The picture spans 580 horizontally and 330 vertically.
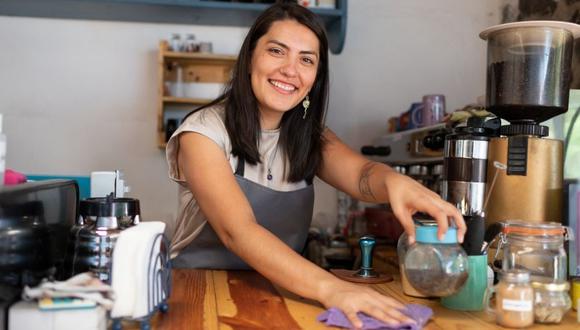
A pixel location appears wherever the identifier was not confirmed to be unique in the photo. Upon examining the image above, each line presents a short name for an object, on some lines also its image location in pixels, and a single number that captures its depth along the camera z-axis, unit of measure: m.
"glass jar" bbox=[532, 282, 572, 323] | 0.97
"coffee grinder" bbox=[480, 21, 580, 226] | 1.25
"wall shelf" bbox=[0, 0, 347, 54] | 2.44
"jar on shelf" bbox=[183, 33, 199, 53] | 2.60
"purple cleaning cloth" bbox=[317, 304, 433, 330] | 0.90
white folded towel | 0.84
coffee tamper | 1.27
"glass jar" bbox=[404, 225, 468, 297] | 0.95
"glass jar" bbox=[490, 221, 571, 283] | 1.02
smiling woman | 1.27
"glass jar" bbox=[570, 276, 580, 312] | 1.06
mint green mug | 1.04
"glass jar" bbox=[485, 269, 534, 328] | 0.94
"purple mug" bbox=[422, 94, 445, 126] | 2.37
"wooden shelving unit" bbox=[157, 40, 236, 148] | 2.53
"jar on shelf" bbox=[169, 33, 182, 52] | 2.59
